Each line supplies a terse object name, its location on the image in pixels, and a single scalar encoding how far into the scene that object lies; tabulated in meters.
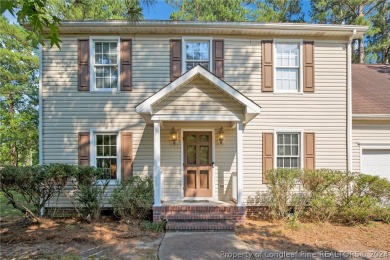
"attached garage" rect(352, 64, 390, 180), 7.59
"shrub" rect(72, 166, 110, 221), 6.20
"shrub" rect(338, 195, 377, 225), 6.03
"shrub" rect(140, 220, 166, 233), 5.76
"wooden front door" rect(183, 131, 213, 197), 7.36
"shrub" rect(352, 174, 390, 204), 6.16
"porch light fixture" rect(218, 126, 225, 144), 7.15
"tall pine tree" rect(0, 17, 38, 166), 17.77
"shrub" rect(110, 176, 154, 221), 6.14
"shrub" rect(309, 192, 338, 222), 6.08
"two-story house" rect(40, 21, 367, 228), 7.22
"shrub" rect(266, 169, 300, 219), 6.37
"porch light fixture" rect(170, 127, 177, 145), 7.14
